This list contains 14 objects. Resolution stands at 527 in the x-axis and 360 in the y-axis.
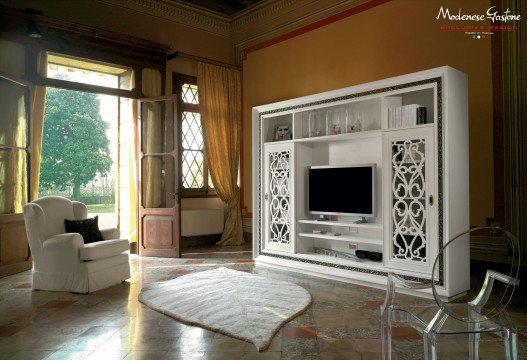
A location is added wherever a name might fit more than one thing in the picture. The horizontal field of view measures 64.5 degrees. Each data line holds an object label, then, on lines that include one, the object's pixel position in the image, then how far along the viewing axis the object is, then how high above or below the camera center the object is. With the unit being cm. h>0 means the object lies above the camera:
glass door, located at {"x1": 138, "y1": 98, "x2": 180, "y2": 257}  590 +12
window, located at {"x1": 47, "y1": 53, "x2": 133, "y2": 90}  580 +173
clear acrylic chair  167 -60
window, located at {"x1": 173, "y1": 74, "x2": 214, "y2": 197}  673 +69
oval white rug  296 -101
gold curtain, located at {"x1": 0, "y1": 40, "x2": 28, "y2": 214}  481 +62
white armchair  395 -68
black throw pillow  429 -45
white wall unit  363 +8
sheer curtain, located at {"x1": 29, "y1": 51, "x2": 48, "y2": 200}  525 +81
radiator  650 -60
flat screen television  441 -8
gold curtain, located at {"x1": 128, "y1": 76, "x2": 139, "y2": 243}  621 +20
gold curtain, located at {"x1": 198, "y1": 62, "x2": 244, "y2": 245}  675 +85
